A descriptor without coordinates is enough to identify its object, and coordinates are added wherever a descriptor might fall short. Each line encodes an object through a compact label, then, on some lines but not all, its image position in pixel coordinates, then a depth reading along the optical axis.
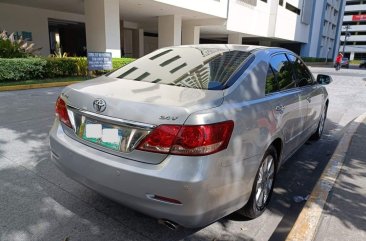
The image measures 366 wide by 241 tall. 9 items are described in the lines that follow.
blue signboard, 12.26
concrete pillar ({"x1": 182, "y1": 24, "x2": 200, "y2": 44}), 24.36
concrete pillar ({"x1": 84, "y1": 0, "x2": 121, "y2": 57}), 14.35
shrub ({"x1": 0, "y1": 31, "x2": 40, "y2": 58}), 10.72
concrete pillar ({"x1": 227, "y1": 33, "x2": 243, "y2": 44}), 29.31
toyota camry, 2.06
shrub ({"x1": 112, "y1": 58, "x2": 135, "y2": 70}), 14.22
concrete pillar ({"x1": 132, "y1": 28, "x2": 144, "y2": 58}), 28.59
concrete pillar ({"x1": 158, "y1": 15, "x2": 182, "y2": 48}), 20.36
